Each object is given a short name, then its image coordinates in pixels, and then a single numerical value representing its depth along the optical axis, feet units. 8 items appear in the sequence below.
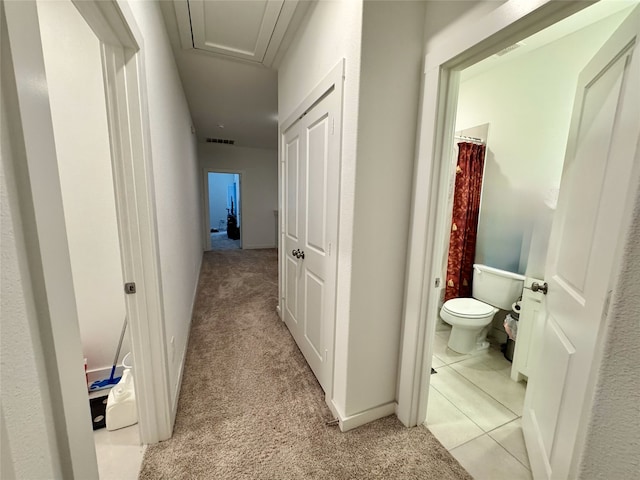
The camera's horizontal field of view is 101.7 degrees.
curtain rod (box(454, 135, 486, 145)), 7.73
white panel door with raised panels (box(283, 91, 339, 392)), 5.01
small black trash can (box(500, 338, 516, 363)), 7.00
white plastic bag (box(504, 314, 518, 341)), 6.55
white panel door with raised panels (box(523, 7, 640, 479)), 2.62
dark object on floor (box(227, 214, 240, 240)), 25.44
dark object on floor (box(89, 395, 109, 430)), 4.81
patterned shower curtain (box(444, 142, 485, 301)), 7.83
